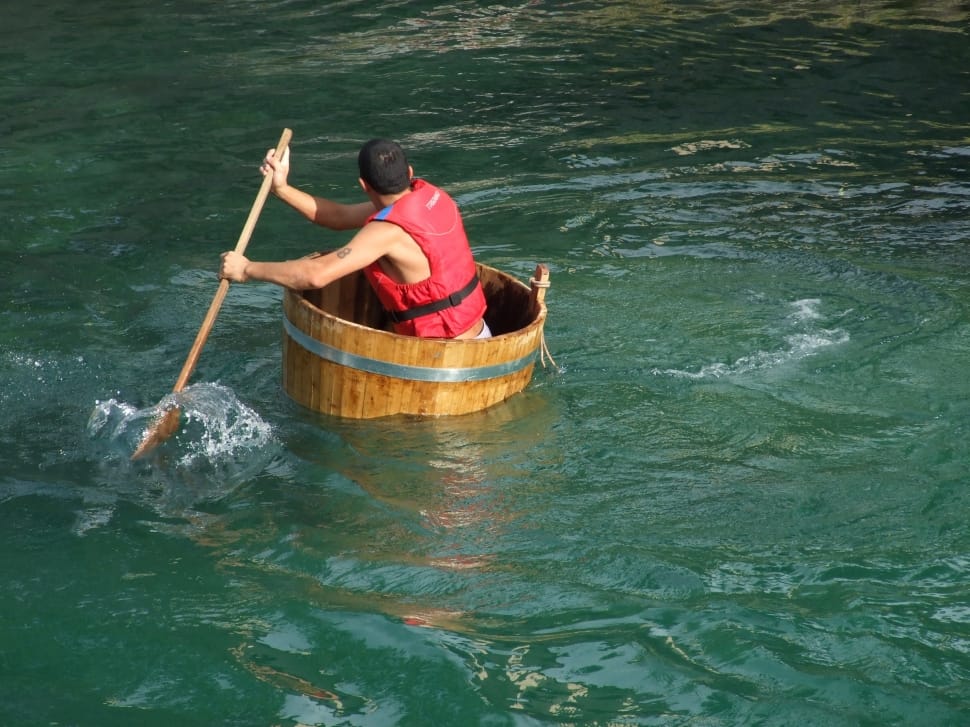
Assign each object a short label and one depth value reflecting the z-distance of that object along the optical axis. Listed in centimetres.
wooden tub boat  1220
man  1210
